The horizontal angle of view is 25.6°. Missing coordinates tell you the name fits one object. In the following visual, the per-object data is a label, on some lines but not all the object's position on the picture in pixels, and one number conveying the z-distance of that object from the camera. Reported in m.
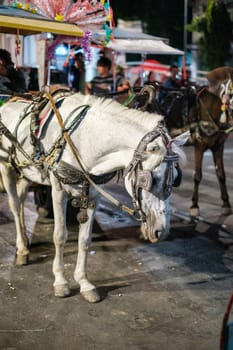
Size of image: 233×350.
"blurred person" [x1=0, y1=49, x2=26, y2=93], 7.18
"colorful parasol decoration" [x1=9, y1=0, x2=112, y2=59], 7.48
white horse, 4.15
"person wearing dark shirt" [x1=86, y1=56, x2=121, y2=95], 10.01
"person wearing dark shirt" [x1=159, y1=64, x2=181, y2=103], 14.70
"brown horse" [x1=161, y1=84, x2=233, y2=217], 7.93
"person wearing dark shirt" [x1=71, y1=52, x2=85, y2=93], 12.36
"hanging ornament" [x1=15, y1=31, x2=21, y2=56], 6.73
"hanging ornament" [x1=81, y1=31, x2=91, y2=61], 7.46
